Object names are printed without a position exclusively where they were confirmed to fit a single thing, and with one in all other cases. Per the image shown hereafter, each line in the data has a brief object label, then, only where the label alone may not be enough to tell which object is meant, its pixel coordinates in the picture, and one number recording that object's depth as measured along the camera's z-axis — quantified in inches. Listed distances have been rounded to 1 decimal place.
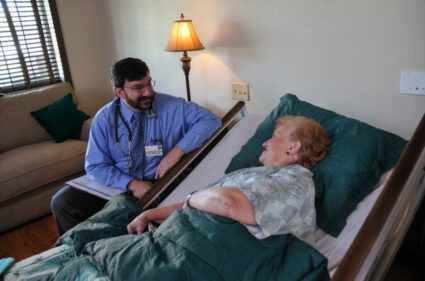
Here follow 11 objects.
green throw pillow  119.6
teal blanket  42.5
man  77.9
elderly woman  46.0
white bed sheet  51.7
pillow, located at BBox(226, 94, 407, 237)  54.1
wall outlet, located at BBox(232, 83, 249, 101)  92.7
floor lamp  92.2
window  125.5
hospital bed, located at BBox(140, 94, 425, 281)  39.7
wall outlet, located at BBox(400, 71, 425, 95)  63.6
